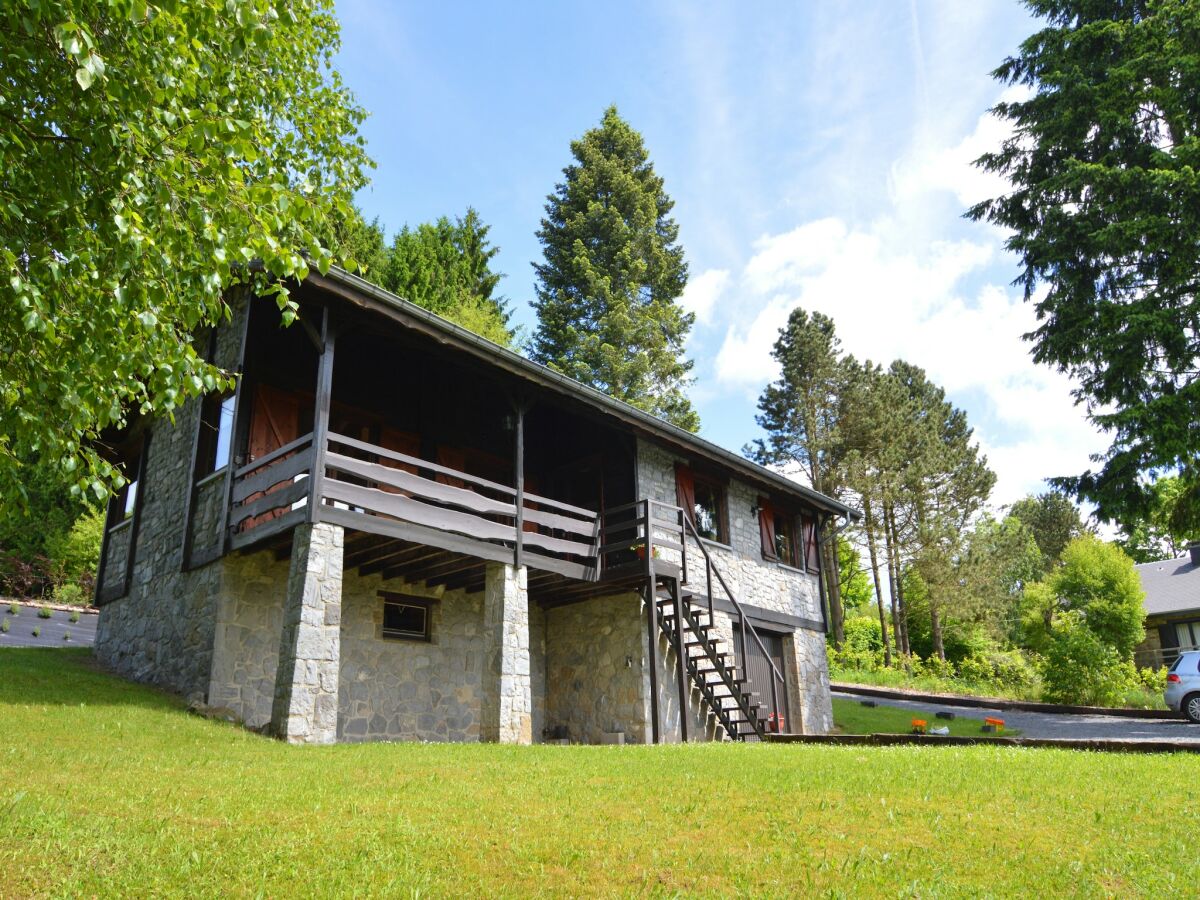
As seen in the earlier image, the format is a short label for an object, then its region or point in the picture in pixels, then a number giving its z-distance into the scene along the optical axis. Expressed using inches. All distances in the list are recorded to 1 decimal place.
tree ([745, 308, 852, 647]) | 1348.4
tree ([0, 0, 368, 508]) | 212.7
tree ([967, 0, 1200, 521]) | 630.5
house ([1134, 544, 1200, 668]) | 1261.1
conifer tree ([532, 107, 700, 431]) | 1164.5
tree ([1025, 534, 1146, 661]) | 1127.6
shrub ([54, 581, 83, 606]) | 892.0
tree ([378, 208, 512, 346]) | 1096.8
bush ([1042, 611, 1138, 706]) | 836.0
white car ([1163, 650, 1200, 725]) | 699.4
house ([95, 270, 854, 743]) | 432.5
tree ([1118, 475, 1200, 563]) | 669.3
